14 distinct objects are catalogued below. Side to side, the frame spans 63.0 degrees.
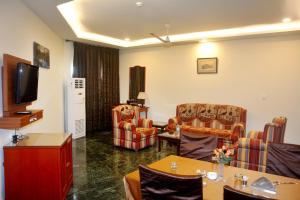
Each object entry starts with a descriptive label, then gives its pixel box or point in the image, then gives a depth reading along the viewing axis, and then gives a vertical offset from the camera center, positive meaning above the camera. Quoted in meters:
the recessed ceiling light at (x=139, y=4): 3.81 +1.38
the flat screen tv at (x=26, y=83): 2.84 +0.09
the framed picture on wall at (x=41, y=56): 4.11 +0.63
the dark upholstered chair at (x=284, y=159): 2.20 -0.63
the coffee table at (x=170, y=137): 4.86 -0.93
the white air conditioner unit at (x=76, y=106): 6.46 -0.42
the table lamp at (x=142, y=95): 7.43 -0.14
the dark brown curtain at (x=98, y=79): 7.00 +0.35
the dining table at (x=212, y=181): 1.74 -0.72
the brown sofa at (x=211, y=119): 5.53 -0.71
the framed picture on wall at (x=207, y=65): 6.51 +0.69
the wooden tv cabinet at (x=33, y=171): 2.78 -0.93
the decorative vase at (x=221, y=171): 2.05 -0.68
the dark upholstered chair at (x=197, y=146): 2.66 -0.60
